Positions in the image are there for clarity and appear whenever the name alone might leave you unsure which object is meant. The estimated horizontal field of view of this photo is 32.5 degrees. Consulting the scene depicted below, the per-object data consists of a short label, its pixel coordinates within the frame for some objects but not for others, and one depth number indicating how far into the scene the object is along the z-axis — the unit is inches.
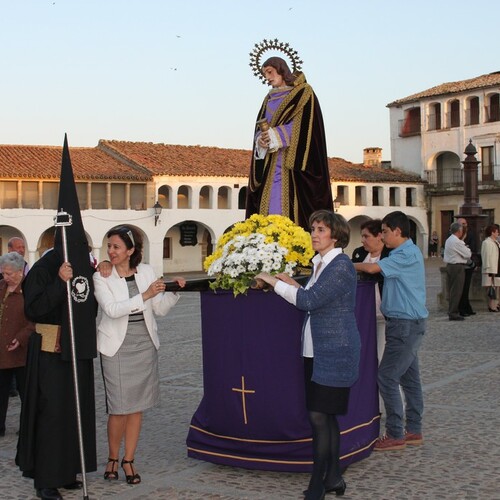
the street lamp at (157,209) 1547.7
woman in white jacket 204.4
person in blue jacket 185.8
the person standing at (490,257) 598.5
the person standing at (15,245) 366.9
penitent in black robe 198.2
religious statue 243.6
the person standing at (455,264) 576.4
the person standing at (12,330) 276.2
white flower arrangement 202.2
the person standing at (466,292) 589.8
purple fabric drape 204.5
